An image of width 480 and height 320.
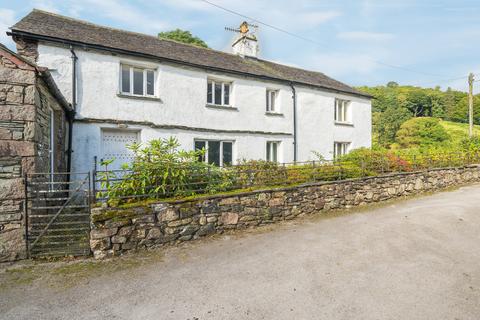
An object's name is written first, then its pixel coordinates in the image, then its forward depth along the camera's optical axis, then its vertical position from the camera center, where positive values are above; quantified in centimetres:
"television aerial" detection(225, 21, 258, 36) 1582 +774
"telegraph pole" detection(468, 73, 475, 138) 2005 +490
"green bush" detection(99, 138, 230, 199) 609 -36
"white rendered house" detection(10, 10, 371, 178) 950 +290
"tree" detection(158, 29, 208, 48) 2825 +1308
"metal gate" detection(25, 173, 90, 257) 521 -128
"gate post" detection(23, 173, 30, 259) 519 -89
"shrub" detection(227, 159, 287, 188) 754 -43
